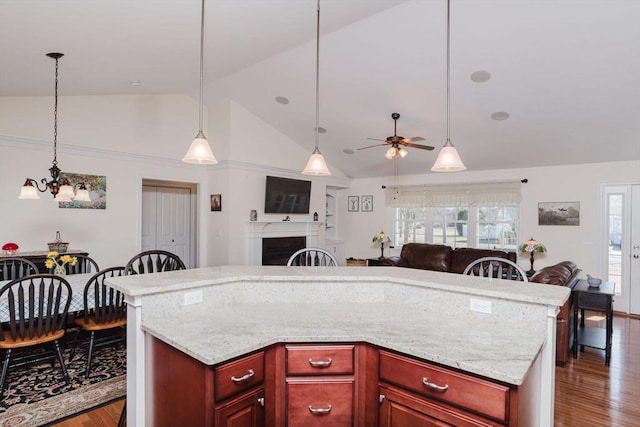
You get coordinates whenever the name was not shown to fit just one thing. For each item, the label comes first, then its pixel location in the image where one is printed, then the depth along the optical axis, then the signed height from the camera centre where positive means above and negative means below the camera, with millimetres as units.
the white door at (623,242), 5551 -422
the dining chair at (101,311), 3176 -930
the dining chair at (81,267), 4461 -744
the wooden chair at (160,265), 3211 -551
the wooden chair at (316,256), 3279 -413
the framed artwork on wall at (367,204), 8256 +159
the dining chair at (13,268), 3760 -675
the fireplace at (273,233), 6484 -441
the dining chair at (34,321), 2738 -913
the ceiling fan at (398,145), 4609 +858
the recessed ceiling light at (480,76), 4207 +1590
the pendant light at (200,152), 2467 +382
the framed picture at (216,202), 6484 +120
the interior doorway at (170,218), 6688 -188
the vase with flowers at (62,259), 3466 -525
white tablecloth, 2846 -754
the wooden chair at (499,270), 2660 -428
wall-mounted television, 6848 +281
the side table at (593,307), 3678 -947
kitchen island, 1532 -564
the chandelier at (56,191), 3719 +162
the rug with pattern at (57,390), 2586 -1464
